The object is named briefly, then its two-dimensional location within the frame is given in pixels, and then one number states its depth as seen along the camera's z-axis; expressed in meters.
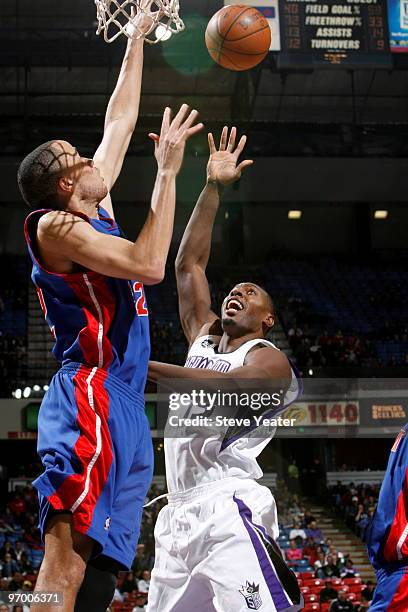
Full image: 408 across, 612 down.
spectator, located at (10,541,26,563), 9.89
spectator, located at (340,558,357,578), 10.25
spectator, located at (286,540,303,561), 10.48
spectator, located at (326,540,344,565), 10.48
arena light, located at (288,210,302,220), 19.70
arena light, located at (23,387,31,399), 12.45
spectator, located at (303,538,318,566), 10.60
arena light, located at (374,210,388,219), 19.92
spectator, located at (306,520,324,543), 11.34
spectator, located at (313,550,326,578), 10.34
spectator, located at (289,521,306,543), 11.09
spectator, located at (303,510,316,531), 11.84
